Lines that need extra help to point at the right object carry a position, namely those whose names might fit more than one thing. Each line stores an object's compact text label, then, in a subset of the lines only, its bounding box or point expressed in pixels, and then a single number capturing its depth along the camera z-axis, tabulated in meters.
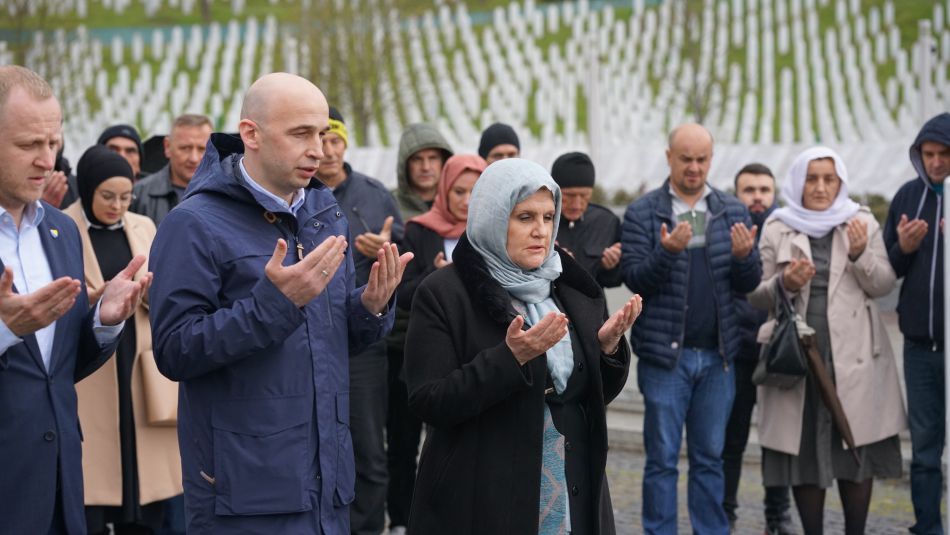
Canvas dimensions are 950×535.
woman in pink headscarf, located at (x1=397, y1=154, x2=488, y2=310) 6.79
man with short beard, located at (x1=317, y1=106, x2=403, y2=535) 6.63
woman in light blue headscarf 4.02
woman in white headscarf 6.80
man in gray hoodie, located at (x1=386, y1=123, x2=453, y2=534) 7.29
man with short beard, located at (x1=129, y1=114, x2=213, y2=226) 7.07
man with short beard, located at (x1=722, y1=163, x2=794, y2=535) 7.43
